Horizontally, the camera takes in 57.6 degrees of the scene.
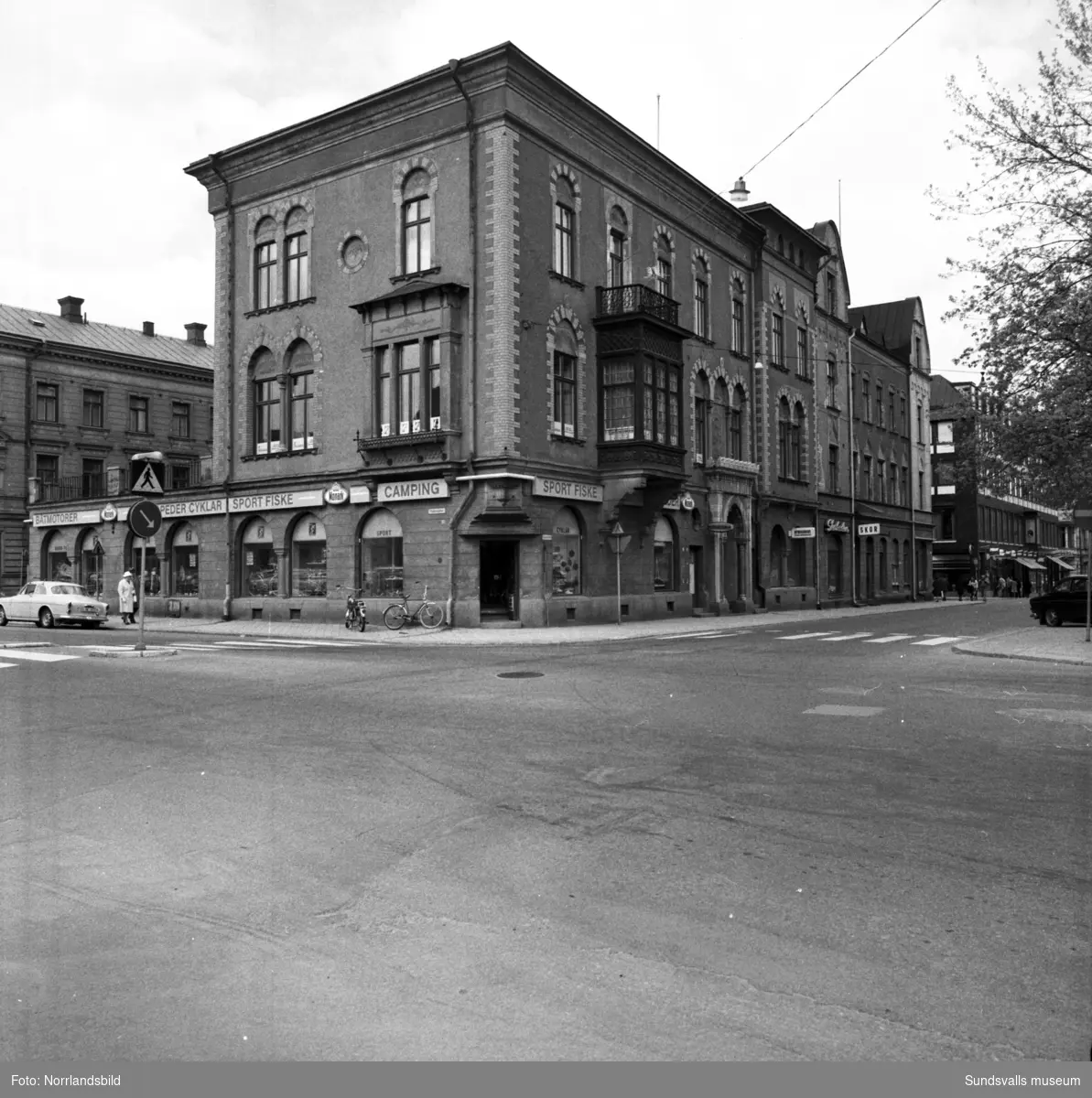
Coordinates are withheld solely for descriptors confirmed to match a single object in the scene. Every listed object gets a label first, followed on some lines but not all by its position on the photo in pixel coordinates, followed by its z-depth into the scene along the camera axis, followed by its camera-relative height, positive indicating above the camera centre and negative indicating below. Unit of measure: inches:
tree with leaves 691.4 +193.7
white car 1244.5 -21.9
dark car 1201.4 -24.2
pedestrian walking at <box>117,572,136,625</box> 1286.9 -14.8
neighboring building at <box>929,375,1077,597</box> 3021.7 +161.4
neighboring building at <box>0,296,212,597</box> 1953.7 +374.5
